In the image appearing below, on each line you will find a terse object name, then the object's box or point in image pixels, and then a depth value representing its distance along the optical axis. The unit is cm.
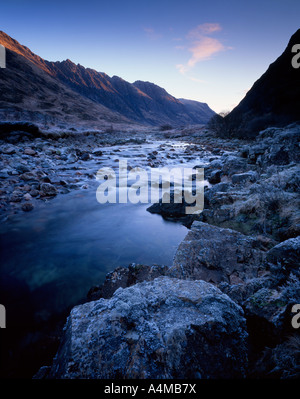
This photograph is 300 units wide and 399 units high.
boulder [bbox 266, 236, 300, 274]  214
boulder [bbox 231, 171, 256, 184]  652
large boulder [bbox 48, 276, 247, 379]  128
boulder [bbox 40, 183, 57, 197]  736
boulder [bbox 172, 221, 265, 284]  280
